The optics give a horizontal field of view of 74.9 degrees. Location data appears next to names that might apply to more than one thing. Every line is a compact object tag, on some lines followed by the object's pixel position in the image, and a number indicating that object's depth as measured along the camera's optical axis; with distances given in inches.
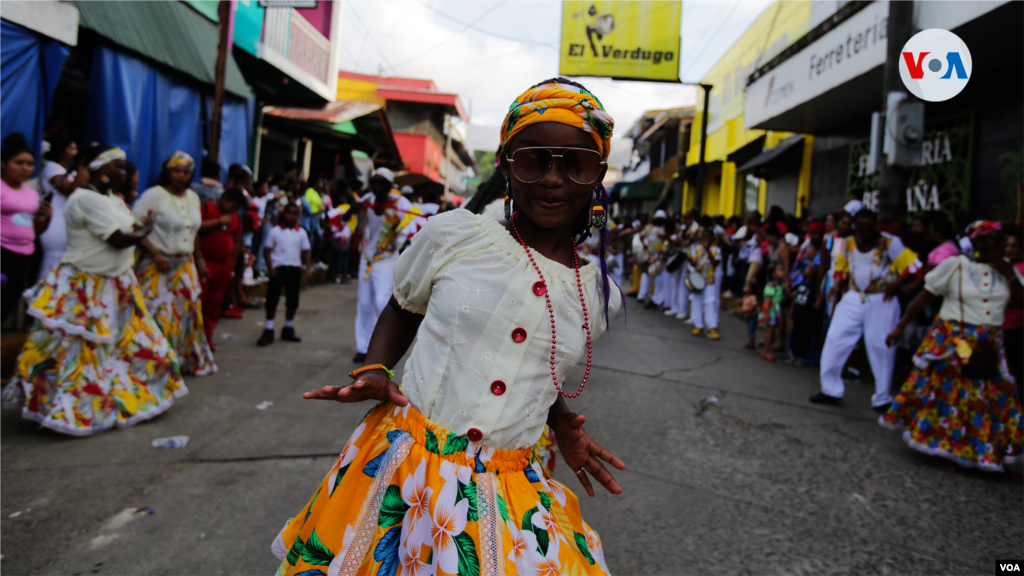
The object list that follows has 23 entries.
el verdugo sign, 548.4
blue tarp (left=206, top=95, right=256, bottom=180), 381.4
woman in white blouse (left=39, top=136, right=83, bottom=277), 210.7
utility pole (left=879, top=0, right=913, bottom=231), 229.8
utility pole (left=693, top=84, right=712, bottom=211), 592.6
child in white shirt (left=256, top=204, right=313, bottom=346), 284.5
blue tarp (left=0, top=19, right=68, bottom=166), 227.3
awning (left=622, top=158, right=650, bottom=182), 1300.0
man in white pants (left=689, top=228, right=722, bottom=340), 380.8
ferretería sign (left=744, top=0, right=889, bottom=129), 323.3
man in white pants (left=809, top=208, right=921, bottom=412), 232.2
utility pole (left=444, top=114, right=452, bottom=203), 1390.3
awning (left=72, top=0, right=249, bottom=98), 276.2
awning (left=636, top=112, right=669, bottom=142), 1016.2
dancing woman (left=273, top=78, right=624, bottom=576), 55.8
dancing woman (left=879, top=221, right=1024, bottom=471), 171.0
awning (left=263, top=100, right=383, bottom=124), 499.8
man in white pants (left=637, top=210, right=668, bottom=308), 486.3
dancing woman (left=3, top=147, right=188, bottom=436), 156.3
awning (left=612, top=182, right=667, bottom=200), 1109.5
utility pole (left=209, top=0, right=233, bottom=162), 315.9
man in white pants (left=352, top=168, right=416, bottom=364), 248.1
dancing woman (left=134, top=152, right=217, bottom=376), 199.8
